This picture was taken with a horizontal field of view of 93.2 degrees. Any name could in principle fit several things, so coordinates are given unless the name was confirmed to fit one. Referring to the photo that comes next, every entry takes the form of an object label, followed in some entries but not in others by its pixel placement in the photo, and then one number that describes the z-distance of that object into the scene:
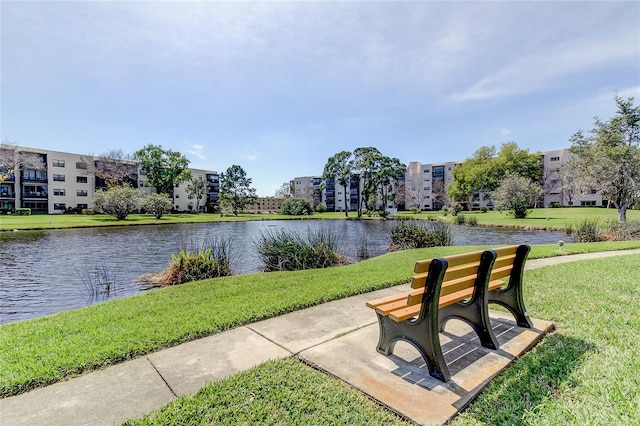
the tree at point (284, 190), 79.56
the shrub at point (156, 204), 34.69
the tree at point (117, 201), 31.16
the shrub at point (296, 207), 49.59
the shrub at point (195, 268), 6.57
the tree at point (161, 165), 46.22
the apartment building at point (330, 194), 69.81
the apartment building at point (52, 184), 42.16
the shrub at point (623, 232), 11.74
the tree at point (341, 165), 39.72
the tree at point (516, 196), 28.81
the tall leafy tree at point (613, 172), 16.14
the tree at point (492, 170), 45.81
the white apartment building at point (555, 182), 47.97
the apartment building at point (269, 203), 87.81
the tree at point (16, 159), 35.75
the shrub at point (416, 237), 10.76
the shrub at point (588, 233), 11.75
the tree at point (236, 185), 53.66
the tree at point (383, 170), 38.03
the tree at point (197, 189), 54.31
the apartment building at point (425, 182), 61.47
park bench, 2.16
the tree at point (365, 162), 38.44
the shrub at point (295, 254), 7.61
